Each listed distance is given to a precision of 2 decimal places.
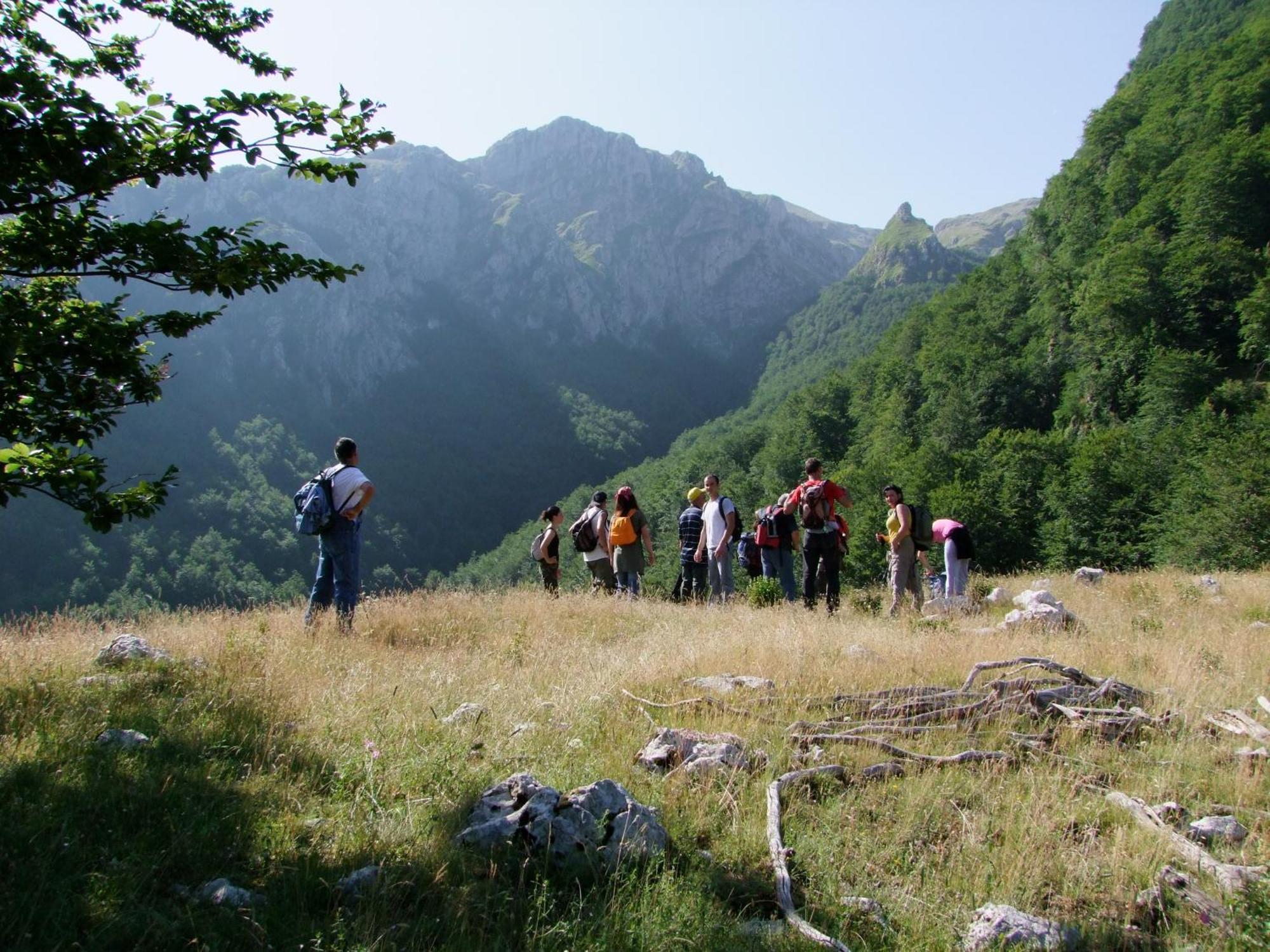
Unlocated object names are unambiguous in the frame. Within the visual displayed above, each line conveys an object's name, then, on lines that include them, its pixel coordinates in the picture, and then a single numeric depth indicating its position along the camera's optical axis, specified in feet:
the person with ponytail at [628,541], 37.22
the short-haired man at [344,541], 23.20
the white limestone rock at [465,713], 14.94
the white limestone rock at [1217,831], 11.08
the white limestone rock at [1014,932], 8.55
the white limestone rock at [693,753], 13.05
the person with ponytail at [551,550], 38.65
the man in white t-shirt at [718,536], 35.63
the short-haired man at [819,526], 30.94
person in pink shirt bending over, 35.12
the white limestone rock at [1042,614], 26.48
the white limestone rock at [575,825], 9.84
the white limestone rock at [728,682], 18.03
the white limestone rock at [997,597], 36.55
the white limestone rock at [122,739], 12.29
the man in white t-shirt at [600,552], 38.78
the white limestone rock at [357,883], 8.93
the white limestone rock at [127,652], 17.72
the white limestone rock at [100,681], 15.37
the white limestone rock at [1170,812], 11.64
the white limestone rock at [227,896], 8.49
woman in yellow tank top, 32.78
